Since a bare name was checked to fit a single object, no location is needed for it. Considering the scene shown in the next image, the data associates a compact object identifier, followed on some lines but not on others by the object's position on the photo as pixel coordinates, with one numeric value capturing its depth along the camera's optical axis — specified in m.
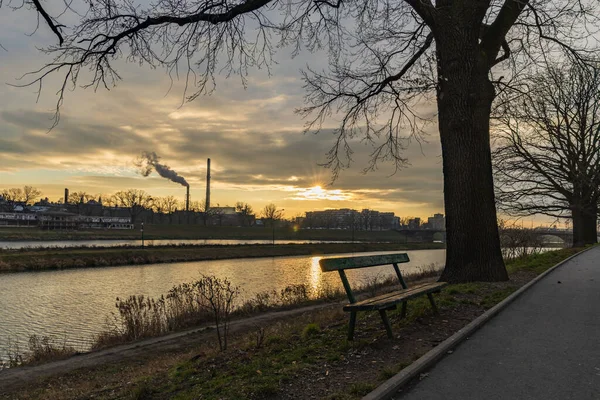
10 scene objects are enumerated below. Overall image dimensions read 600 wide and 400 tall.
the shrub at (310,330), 6.50
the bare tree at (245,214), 147.95
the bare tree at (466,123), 10.40
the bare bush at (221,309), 11.48
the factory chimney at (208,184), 99.81
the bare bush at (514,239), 27.05
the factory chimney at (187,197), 109.15
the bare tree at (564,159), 24.14
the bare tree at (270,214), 144.75
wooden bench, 5.23
